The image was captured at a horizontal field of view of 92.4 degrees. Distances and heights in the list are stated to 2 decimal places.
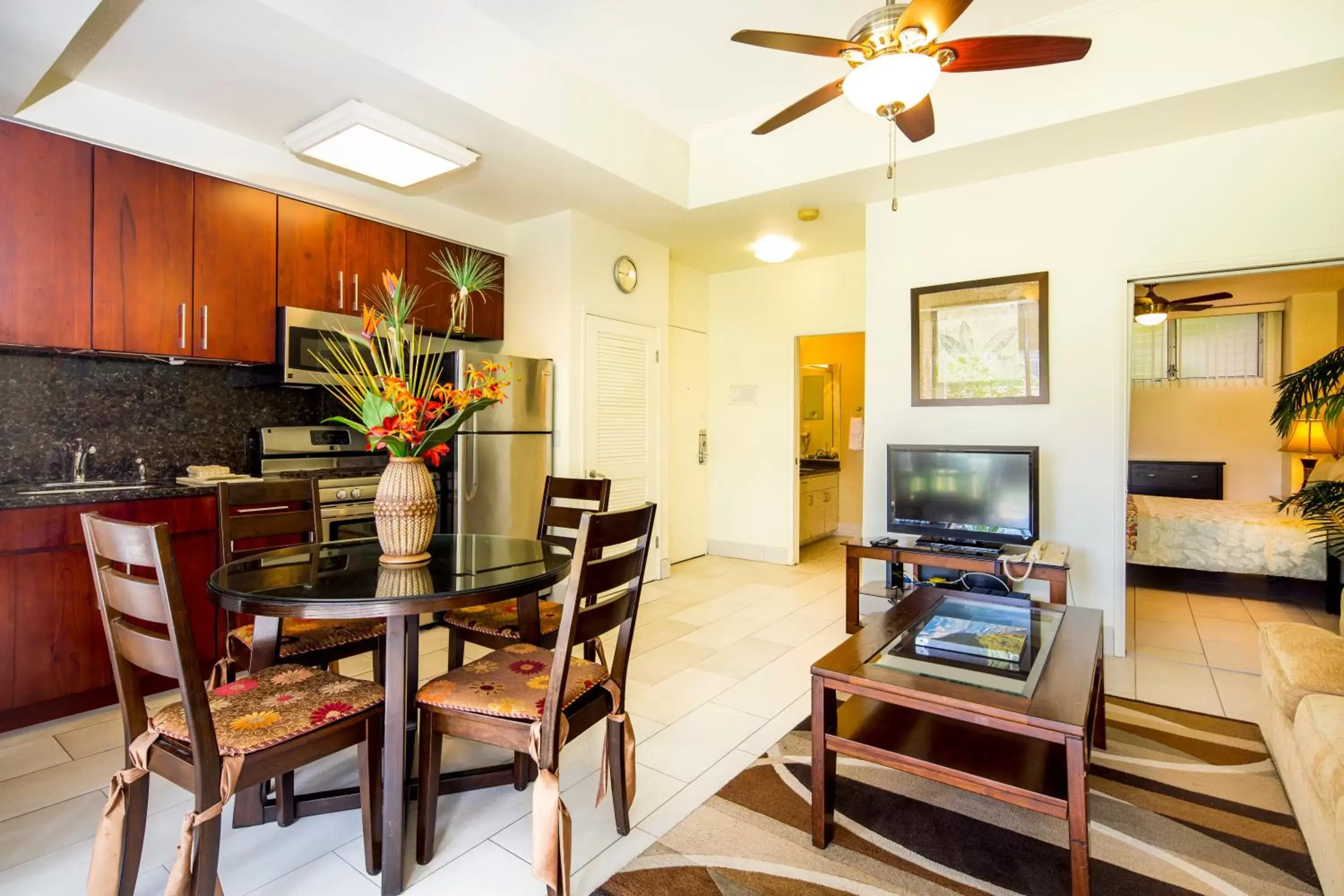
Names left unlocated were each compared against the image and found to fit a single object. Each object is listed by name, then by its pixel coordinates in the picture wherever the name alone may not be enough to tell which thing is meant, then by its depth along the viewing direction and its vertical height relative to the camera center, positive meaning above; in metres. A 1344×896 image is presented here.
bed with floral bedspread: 4.23 -0.63
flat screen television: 3.48 -0.26
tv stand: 3.18 -0.63
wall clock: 4.69 +1.26
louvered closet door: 4.51 +0.26
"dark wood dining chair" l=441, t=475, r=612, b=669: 2.23 -0.63
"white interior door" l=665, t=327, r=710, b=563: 5.64 -0.02
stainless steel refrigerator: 3.87 -0.09
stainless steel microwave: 3.38 +0.55
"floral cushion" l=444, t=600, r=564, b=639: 2.28 -0.64
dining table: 1.58 -0.38
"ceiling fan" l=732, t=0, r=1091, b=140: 1.94 +1.27
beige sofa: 1.51 -0.76
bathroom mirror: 7.61 +0.40
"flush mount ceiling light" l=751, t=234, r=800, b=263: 4.51 +1.41
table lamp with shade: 5.60 +0.06
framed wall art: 3.70 +0.63
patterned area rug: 1.69 -1.14
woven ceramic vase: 1.95 -0.20
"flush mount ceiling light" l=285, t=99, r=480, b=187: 2.94 +1.44
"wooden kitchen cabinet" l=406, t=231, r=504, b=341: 4.04 +0.98
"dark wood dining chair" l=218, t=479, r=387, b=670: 2.10 -0.34
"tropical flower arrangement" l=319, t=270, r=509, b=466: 1.90 +0.14
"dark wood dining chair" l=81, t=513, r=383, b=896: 1.37 -0.67
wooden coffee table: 1.54 -0.84
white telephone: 3.23 -0.56
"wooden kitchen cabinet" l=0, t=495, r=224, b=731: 2.45 -0.68
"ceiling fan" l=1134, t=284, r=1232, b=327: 5.18 +1.17
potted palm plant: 2.99 +0.21
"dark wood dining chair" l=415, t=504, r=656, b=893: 1.57 -0.67
